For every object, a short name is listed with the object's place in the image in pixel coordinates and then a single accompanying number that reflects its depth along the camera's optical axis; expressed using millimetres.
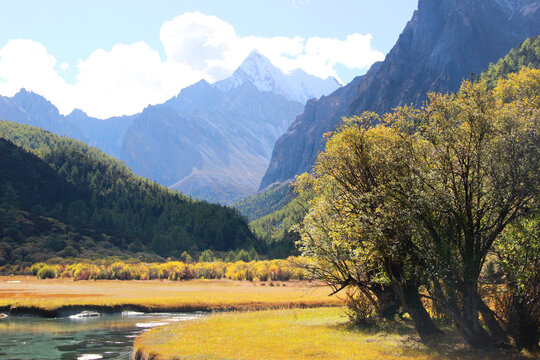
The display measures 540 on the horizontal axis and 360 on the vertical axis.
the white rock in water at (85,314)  56981
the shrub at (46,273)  120456
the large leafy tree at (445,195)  25938
